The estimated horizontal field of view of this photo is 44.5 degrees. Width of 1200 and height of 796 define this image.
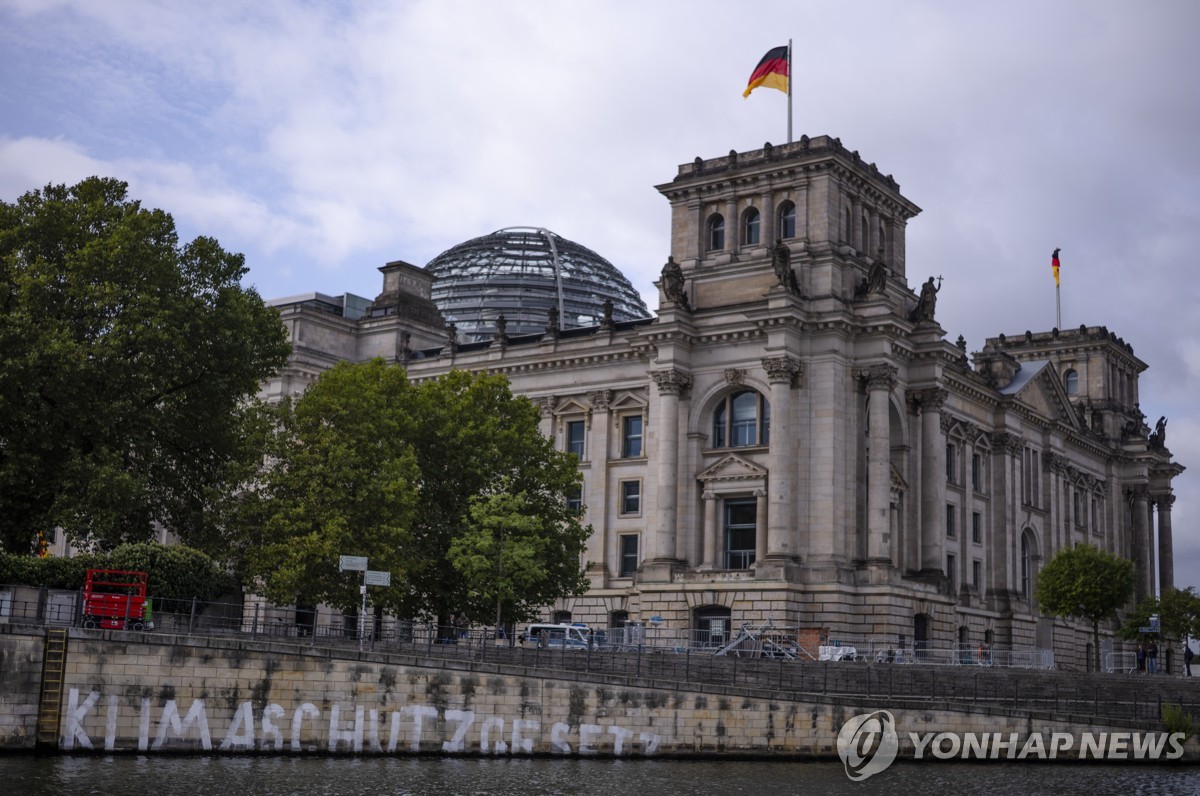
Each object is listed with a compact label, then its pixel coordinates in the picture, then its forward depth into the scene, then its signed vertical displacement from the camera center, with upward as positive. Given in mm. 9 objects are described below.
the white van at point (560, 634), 62531 +812
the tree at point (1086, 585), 84875 +4961
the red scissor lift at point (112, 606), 44719 +973
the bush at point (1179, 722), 49875 -1607
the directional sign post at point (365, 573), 47969 +2392
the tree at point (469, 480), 63156 +7403
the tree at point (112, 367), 52875 +9993
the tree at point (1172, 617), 92938 +3636
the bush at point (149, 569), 47312 +2235
